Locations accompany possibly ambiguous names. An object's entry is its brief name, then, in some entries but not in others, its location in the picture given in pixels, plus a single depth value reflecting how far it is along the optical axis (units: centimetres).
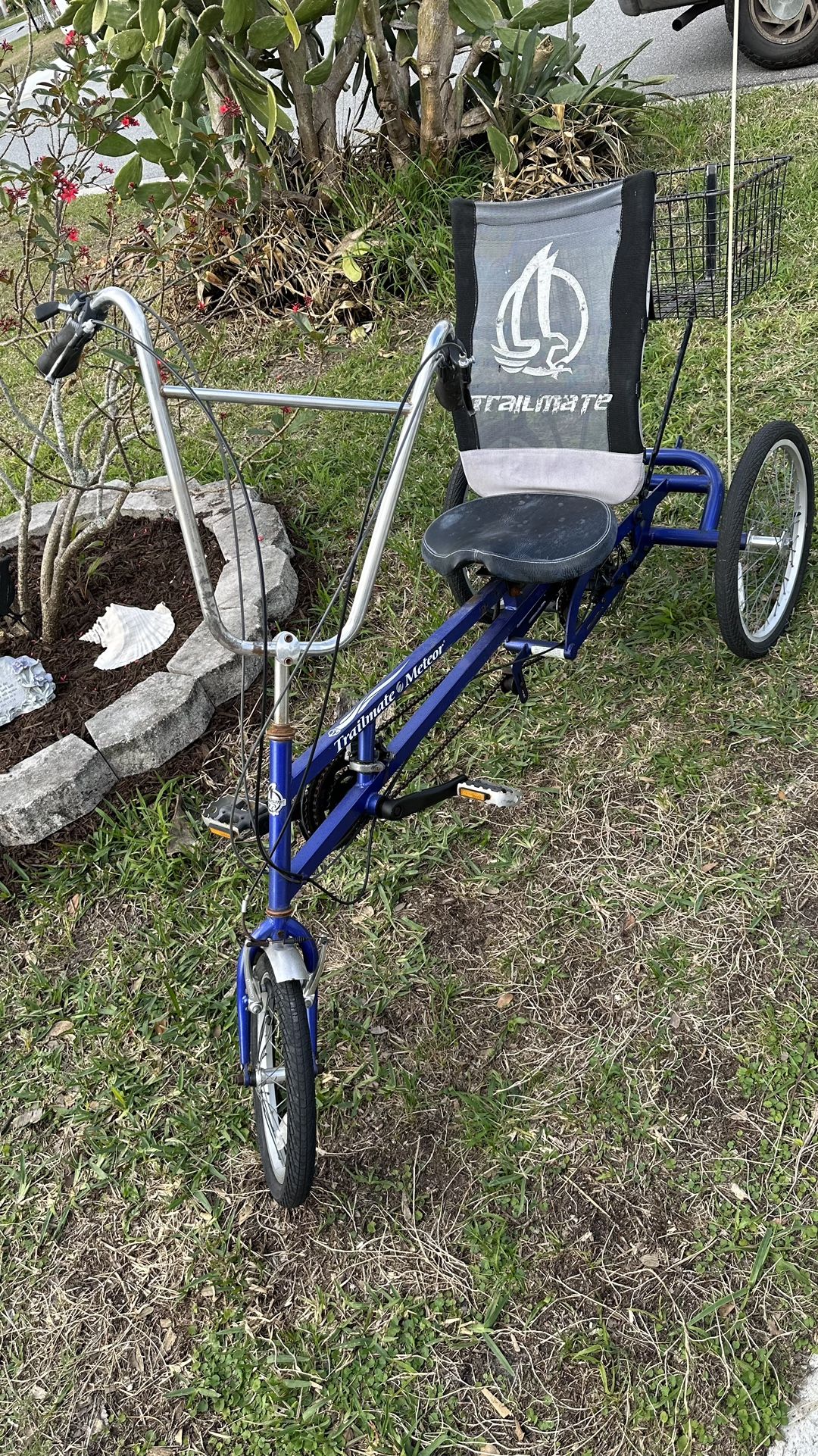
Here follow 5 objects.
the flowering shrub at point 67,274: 309
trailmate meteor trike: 205
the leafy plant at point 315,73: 423
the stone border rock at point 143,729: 295
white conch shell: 340
